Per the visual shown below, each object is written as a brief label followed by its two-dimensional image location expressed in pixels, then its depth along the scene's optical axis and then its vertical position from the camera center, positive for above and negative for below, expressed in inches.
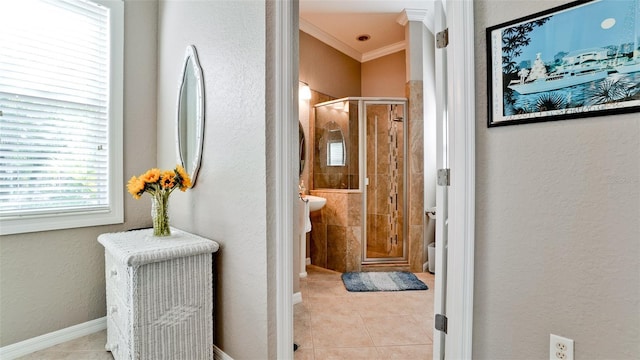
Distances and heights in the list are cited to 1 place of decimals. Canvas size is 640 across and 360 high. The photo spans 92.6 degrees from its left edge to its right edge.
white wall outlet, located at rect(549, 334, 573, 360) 42.2 -23.7
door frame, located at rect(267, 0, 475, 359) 49.4 +0.2
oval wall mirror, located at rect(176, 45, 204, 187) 79.4 +17.8
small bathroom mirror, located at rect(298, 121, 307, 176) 142.7 +13.9
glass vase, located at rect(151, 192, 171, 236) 75.4 -8.5
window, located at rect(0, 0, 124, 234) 77.4 +18.3
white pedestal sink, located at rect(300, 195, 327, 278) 127.1 -21.8
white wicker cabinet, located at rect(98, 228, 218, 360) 60.4 -24.9
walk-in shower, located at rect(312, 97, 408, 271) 143.5 +4.0
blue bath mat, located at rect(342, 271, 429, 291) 118.4 -41.9
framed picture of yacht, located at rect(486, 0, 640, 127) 37.9 +15.9
